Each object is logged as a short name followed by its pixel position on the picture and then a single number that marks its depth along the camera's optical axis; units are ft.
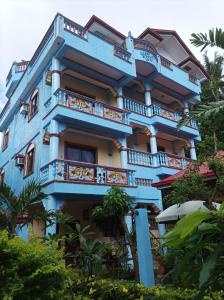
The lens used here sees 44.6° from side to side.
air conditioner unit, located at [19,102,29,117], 51.43
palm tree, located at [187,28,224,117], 19.19
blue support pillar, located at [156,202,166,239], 43.93
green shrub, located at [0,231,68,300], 8.70
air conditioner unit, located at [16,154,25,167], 49.03
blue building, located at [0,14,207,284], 39.04
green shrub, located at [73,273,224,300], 13.58
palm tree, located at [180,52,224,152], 18.43
